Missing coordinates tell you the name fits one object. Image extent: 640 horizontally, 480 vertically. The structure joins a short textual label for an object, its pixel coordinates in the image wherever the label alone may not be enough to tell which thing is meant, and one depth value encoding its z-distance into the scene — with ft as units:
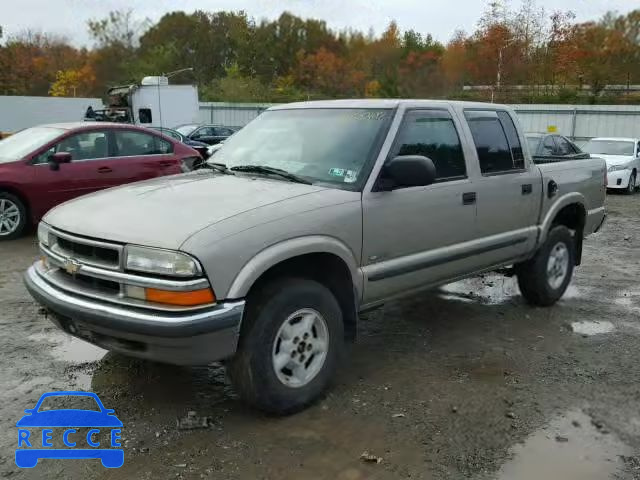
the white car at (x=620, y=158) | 52.60
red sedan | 27.58
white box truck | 75.05
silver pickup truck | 10.78
